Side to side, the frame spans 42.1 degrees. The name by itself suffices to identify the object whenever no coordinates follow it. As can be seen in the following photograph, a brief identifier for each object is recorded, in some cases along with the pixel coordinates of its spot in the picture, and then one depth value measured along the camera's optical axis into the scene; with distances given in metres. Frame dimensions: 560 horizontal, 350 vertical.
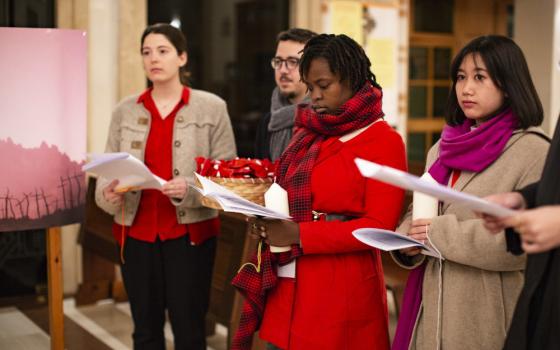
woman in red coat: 2.14
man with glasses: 3.00
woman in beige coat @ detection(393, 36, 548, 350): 1.97
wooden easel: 3.15
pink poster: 2.97
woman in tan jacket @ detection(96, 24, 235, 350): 3.13
